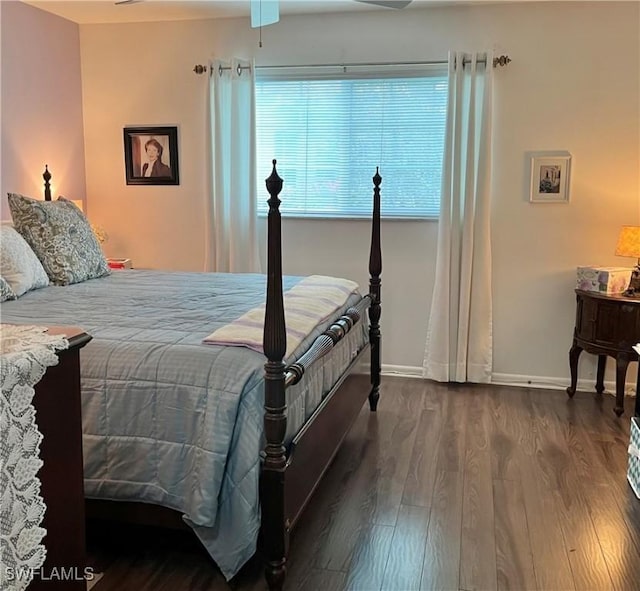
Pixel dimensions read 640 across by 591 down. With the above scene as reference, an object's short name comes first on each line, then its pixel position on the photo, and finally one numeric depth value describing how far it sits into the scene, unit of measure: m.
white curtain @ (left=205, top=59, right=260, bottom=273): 4.54
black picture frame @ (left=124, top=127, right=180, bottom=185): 4.82
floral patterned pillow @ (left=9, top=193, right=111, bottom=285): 3.36
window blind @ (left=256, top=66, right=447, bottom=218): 4.43
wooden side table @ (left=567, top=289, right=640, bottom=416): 3.75
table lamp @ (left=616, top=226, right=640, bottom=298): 3.79
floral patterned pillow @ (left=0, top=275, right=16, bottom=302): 2.93
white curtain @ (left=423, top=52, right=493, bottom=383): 4.22
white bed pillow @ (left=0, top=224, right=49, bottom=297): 3.05
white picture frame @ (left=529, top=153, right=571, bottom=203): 4.22
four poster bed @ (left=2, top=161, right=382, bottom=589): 2.03
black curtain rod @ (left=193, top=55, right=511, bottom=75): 4.19
